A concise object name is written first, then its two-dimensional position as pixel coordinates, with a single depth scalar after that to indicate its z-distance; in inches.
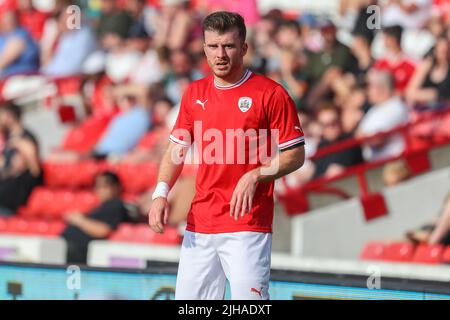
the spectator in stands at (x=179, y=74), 535.5
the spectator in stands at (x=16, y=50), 644.1
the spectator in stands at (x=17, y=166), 518.3
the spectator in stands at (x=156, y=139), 518.3
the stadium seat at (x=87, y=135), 576.1
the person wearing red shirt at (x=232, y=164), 232.5
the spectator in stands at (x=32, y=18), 681.6
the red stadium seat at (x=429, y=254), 372.8
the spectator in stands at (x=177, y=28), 581.0
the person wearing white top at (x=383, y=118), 456.1
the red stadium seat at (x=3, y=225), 491.2
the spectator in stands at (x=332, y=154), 455.5
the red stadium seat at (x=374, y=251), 391.2
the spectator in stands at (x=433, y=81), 467.5
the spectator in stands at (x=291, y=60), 520.4
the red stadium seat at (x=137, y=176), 508.7
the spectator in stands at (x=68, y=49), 628.7
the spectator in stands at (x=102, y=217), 445.4
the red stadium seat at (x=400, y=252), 384.5
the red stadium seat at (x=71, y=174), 544.4
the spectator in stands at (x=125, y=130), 545.3
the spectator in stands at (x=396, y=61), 497.0
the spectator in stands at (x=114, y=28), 612.1
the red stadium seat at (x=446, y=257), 370.0
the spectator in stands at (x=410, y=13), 538.3
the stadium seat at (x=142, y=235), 430.1
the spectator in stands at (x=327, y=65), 509.0
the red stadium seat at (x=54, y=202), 518.3
